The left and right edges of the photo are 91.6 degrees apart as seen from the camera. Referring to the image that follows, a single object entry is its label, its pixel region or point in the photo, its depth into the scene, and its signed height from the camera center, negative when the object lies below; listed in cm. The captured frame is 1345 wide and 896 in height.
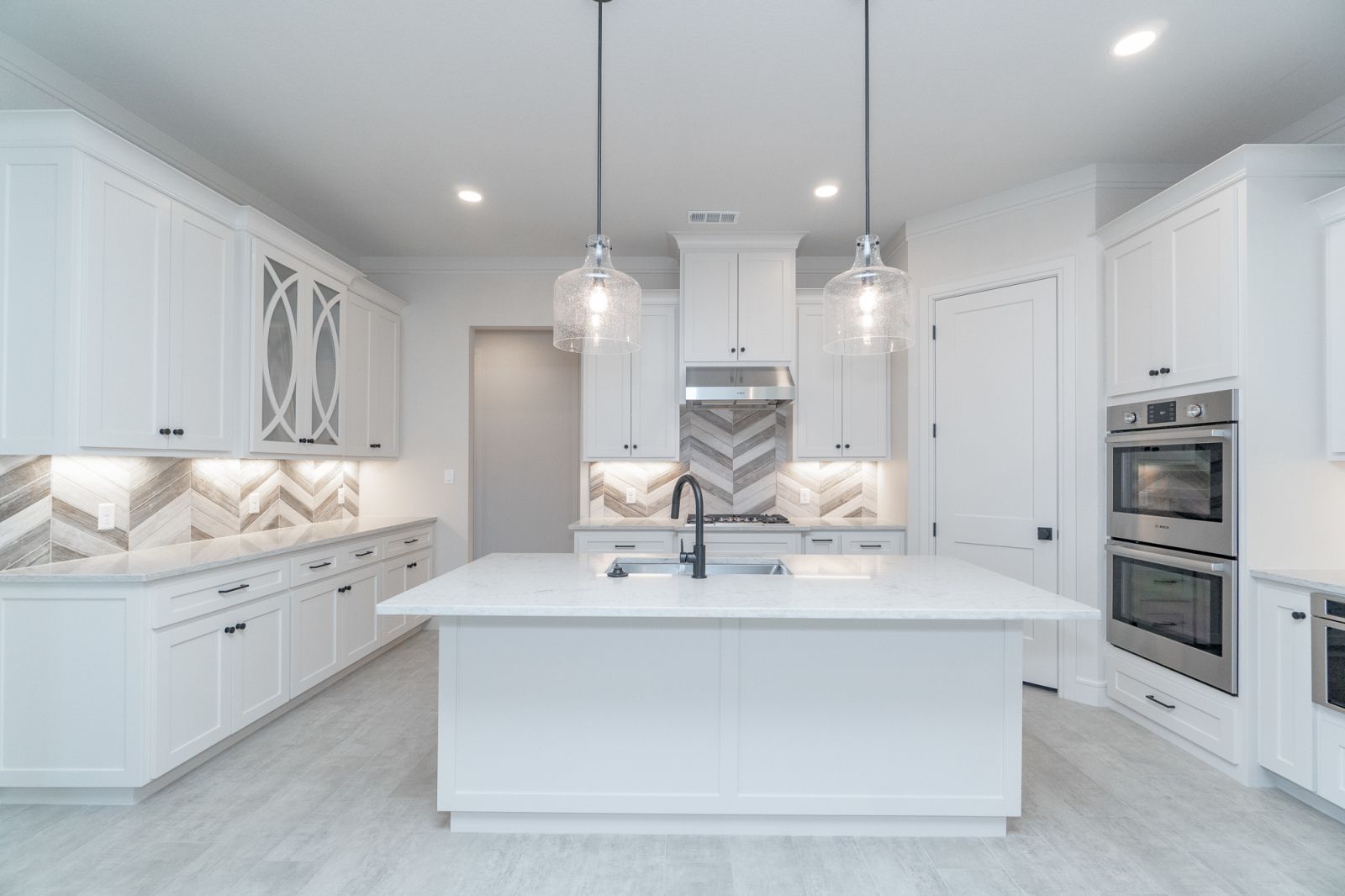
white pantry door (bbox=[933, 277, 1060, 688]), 358 +9
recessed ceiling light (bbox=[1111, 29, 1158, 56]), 239 +153
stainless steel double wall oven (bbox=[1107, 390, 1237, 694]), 263 -36
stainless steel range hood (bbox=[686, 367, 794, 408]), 420 +42
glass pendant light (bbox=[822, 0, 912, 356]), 217 +51
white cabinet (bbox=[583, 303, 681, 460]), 462 +34
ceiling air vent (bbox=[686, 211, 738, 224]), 405 +147
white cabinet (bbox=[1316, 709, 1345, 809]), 222 -105
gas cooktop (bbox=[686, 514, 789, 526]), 441 -47
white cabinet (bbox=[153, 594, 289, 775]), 244 -94
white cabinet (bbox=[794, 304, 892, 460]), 452 +31
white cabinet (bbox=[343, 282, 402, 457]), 426 +51
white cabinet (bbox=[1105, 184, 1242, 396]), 265 +69
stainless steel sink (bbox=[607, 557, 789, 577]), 265 -48
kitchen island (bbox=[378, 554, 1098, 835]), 215 -89
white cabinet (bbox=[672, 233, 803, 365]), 438 +98
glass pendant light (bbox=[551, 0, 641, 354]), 219 +50
